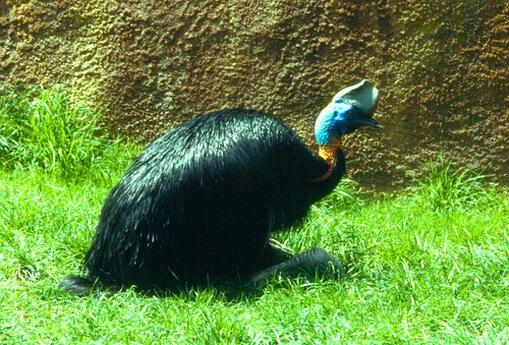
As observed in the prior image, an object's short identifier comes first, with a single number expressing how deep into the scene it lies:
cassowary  10.49
